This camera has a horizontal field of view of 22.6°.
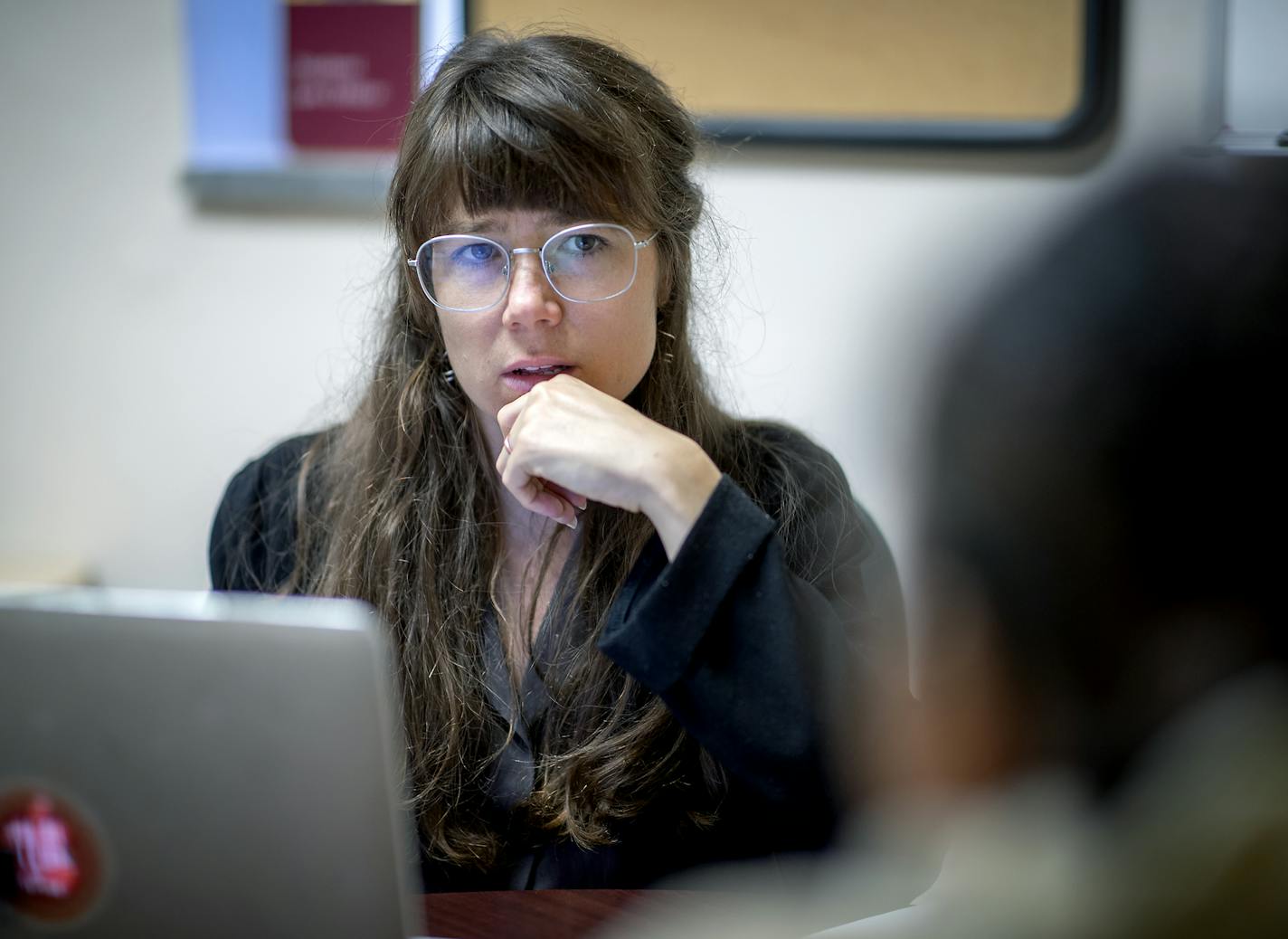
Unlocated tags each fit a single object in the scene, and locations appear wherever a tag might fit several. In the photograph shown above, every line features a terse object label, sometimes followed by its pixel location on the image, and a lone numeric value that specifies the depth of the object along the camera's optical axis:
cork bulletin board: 1.93
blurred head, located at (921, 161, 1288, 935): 0.88
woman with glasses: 1.61
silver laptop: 1.40
